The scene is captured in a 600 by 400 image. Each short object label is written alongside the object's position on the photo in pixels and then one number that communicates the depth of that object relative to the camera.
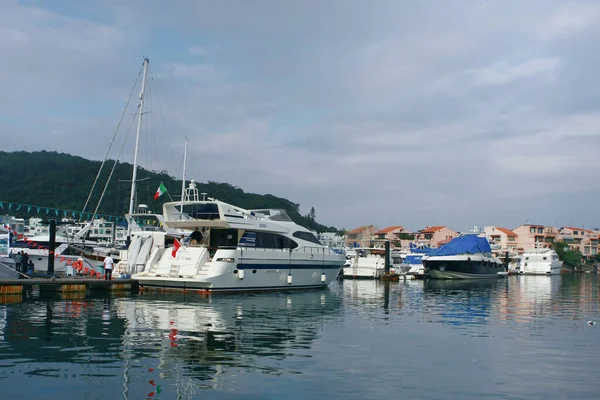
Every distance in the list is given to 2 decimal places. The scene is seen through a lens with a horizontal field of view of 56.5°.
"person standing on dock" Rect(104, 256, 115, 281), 27.23
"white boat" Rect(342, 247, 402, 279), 52.97
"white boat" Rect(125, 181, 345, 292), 26.70
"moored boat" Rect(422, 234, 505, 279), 56.94
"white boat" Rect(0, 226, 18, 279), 24.61
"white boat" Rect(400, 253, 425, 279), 59.22
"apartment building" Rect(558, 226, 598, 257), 123.91
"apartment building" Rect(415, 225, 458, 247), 113.46
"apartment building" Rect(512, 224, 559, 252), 115.62
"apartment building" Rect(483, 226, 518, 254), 115.06
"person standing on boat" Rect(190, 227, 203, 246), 28.75
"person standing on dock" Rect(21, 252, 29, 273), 29.23
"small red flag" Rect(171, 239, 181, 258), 27.28
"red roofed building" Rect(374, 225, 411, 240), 117.34
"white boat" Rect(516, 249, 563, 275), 80.00
